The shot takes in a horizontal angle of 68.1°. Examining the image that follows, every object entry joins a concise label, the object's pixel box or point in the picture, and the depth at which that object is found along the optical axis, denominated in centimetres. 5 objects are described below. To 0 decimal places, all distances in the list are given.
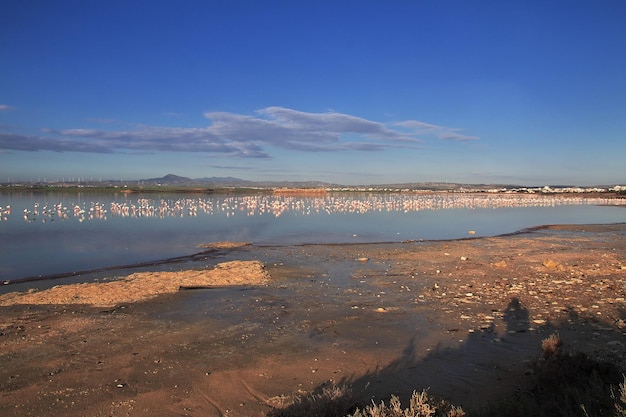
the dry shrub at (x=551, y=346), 582
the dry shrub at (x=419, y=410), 412
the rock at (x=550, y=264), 1393
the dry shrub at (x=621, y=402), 382
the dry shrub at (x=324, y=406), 449
